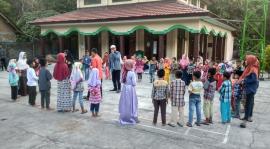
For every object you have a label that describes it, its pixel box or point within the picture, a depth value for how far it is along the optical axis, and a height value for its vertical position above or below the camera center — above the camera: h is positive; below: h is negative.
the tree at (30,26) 28.25 +3.64
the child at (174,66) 13.33 -0.26
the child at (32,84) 9.20 -0.72
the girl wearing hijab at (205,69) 11.68 -0.34
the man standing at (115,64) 11.16 -0.12
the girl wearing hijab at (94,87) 7.68 -0.68
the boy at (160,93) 6.89 -0.75
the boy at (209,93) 7.21 -0.79
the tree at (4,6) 31.51 +5.91
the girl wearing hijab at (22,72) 10.72 -0.40
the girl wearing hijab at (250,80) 7.43 -0.49
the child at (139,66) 14.38 -0.25
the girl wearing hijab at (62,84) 8.20 -0.67
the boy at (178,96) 6.88 -0.83
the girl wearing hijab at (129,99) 7.19 -0.95
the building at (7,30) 26.52 +2.88
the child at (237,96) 7.89 -0.95
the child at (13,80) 10.09 -0.65
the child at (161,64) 12.73 -0.16
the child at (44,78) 8.66 -0.52
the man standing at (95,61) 8.97 +0.00
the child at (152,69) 14.35 -0.40
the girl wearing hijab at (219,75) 11.75 -0.57
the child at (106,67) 15.18 -0.31
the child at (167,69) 12.53 -0.35
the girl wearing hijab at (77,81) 8.14 -0.56
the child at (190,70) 12.60 -0.39
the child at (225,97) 7.30 -0.91
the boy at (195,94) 6.98 -0.79
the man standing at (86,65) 14.59 -0.20
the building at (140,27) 17.17 +2.28
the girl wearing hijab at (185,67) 12.83 -0.27
